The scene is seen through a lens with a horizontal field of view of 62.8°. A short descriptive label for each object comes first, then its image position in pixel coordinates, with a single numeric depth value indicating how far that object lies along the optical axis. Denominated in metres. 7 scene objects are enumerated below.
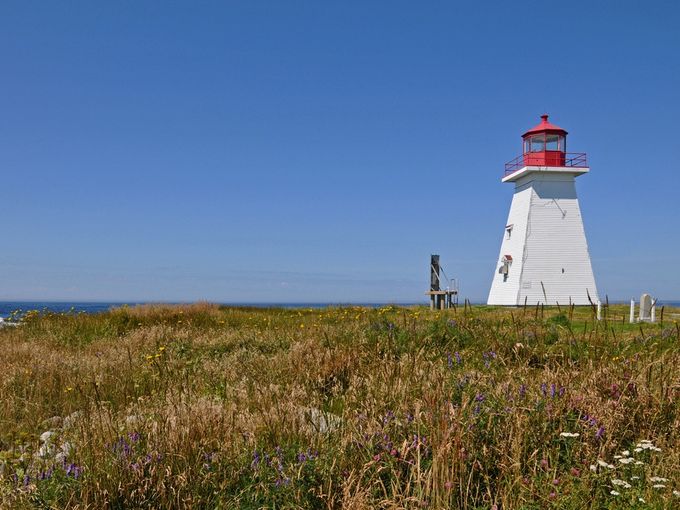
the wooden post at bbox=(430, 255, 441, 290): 34.19
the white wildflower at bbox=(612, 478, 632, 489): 2.86
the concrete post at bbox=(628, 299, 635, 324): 16.83
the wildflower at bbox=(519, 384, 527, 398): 4.26
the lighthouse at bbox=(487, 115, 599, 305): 29.11
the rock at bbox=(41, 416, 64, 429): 5.10
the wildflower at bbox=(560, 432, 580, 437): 3.34
